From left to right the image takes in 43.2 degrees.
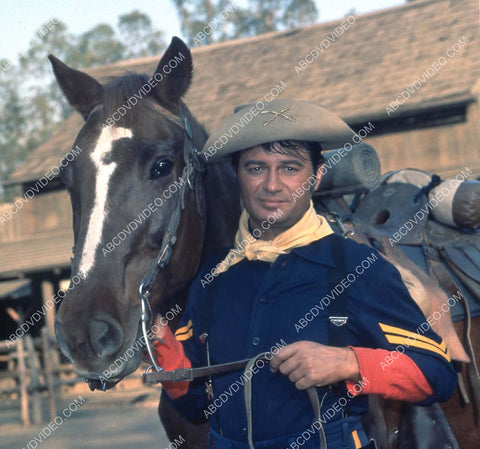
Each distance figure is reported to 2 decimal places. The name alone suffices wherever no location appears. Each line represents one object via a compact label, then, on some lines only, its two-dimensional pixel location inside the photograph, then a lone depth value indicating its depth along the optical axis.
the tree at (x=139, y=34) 53.28
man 1.90
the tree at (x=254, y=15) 48.44
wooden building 15.27
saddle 2.86
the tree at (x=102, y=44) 52.47
